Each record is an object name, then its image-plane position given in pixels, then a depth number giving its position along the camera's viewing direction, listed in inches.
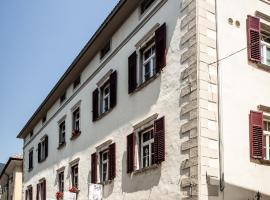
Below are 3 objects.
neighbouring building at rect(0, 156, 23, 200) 1529.3
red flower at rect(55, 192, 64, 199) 904.0
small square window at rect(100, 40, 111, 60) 784.4
